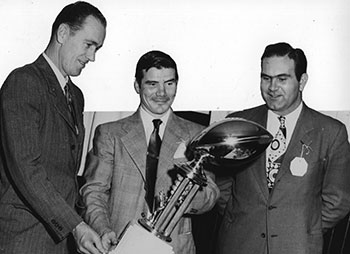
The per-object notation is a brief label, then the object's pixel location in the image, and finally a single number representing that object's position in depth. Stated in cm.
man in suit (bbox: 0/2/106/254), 149
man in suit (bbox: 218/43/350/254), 192
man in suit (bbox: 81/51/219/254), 182
